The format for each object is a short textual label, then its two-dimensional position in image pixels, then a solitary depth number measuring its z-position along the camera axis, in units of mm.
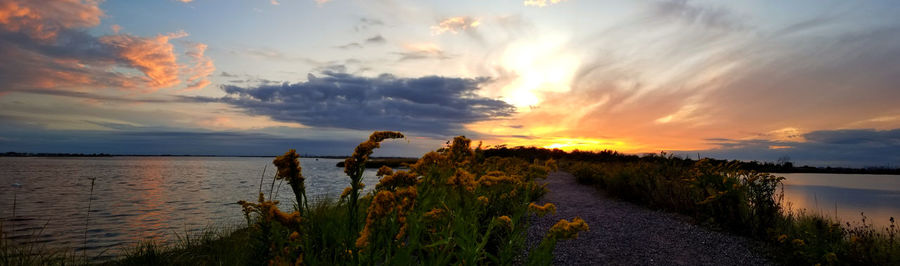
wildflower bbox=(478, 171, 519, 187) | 3791
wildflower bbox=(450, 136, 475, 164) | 3201
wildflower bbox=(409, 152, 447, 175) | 2583
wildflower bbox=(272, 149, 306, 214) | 1565
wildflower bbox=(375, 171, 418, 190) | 1979
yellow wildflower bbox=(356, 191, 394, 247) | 1509
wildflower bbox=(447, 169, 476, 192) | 2945
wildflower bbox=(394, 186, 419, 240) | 1636
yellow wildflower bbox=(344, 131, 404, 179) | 1529
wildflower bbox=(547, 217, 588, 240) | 2590
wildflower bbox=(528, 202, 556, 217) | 3639
